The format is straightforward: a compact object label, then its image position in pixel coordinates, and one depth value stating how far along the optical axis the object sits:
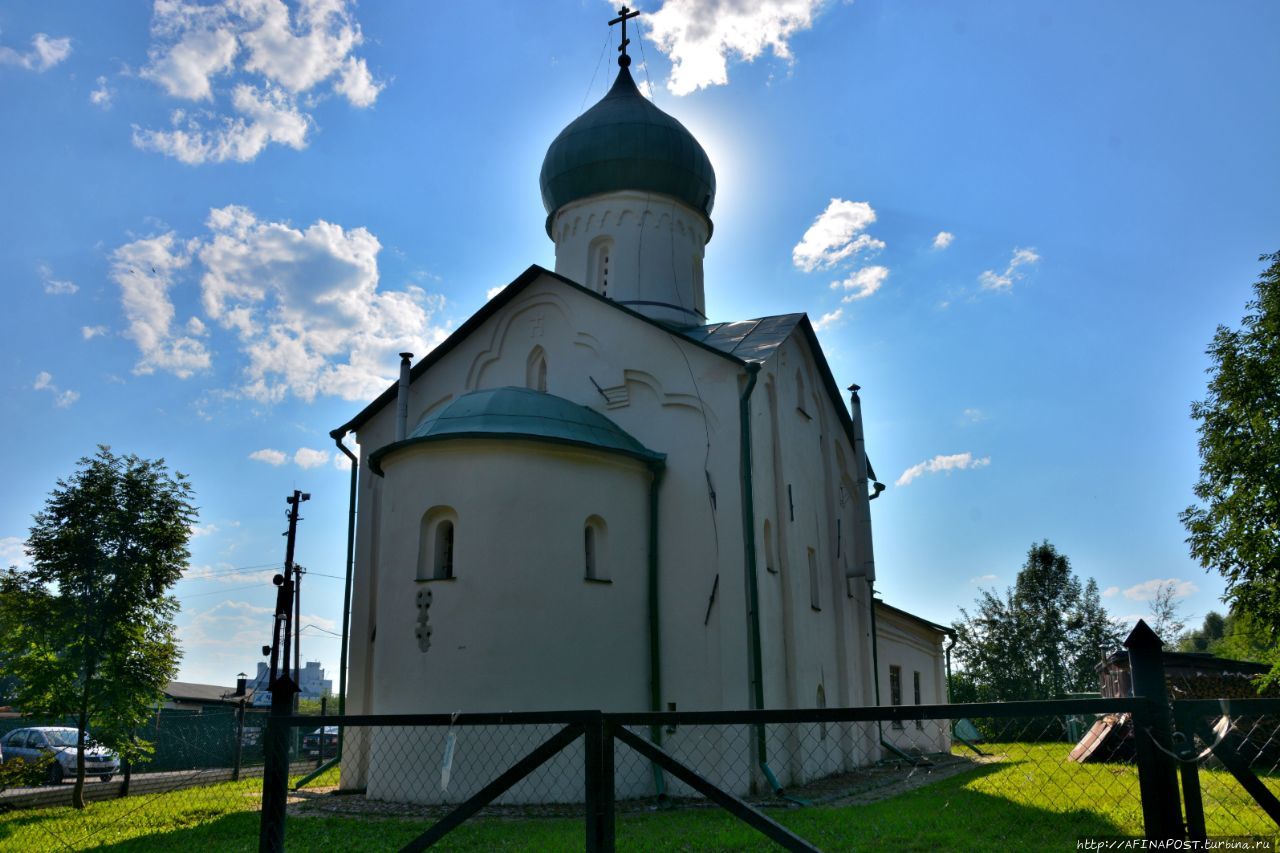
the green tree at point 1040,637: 35.78
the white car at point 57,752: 15.40
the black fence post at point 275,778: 4.38
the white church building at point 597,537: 11.15
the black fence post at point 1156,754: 3.30
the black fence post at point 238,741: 16.81
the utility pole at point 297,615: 21.53
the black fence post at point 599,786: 3.79
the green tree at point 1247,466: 14.66
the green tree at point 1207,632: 62.01
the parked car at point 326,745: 23.83
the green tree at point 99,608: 12.09
